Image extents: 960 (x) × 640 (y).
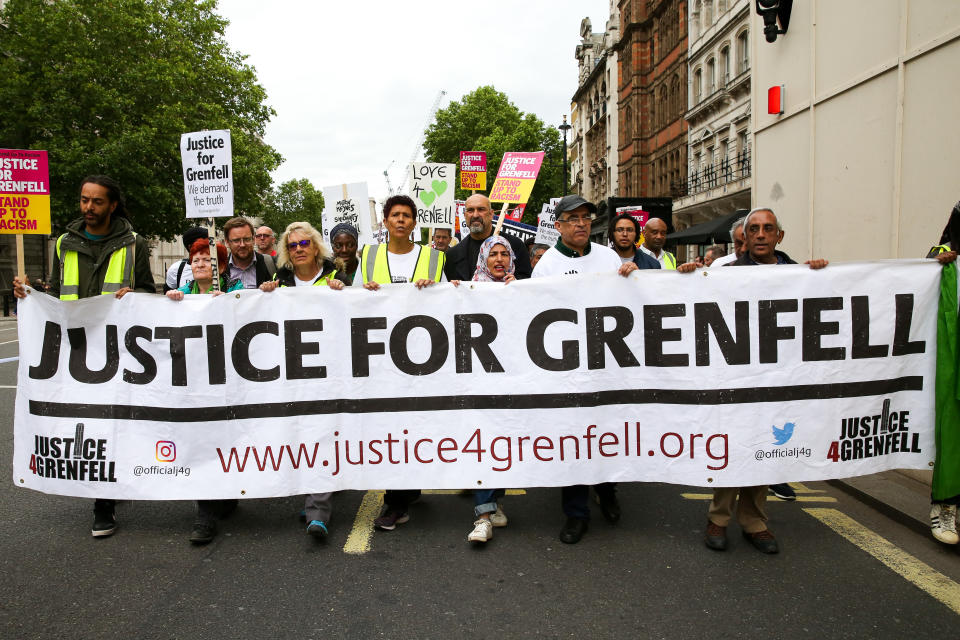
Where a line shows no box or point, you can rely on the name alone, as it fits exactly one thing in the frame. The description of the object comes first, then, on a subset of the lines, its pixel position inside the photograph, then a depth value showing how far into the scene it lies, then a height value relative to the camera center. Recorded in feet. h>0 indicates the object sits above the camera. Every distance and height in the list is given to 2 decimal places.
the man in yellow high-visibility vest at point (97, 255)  13.75 +0.43
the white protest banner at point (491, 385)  12.76 -2.32
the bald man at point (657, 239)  21.44 +0.82
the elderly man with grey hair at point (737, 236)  17.58 +0.72
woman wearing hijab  12.94 -0.18
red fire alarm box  30.76 +7.67
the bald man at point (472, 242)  16.19 +0.63
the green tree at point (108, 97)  76.95 +21.80
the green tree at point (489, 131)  169.17 +36.30
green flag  12.09 -2.63
